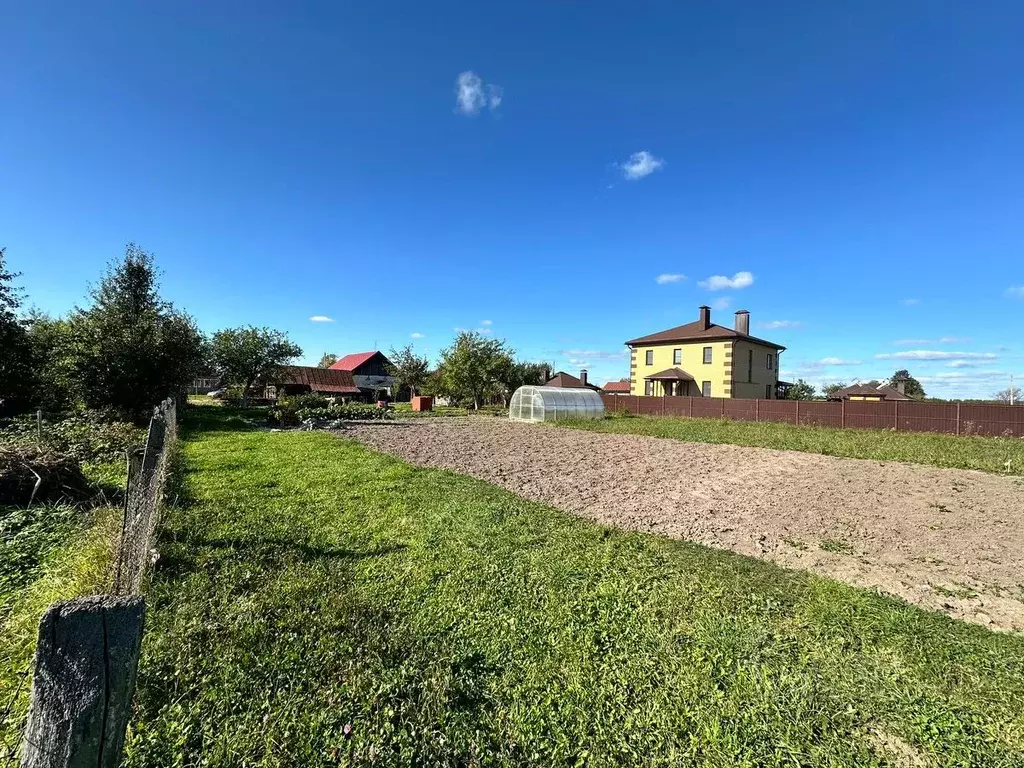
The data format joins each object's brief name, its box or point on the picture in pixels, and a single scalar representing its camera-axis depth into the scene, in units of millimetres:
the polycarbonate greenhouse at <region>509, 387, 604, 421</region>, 23203
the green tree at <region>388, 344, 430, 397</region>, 39750
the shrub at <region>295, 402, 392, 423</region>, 19950
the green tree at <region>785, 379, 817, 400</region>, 57650
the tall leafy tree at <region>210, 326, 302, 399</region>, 32562
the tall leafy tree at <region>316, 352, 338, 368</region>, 77125
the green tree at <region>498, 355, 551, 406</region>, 33531
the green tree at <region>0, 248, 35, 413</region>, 13531
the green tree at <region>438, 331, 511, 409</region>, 31891
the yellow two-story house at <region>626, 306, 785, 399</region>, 30438
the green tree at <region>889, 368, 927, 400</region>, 64750
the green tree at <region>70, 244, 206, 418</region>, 13516
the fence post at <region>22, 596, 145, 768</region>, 1087
